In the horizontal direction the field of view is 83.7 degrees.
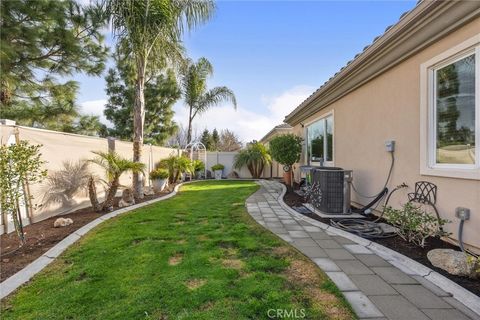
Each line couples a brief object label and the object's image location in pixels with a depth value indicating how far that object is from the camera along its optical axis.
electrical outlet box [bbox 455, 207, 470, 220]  3.17
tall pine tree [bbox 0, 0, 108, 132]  6.64
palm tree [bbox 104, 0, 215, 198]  6.74
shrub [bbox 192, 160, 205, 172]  14.16
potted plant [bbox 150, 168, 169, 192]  9.46
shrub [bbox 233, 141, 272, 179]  14.88
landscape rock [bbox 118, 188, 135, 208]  6.78
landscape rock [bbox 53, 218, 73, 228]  4.75
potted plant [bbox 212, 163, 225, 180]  15.10
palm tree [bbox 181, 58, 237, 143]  15.63
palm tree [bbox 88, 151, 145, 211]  5.99
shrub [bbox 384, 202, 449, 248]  3.44
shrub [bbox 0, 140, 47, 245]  3.52
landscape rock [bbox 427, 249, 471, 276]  2.67
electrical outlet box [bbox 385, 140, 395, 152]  4.67
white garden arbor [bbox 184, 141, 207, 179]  15.32
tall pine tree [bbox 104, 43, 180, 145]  16.58
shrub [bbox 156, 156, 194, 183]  10.99
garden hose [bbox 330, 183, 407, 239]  4.09
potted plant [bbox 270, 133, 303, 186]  9.54
